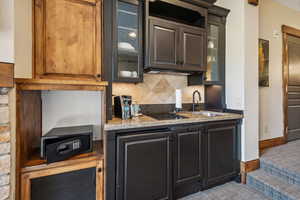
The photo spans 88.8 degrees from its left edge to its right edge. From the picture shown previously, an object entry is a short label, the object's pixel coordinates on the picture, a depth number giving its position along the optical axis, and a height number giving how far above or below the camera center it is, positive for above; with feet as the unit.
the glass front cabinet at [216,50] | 7.94 +2.61
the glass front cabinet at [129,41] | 5.73 +2.27
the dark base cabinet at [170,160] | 4.78 -2.22
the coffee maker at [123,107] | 5.84 -0.30
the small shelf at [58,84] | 3.91 +0.41
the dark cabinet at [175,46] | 6.22 +2.31
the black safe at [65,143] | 4.15 -1.27
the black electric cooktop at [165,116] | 5.99 -0.71
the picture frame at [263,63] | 8.99 +2.20
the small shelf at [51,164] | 3.98 -1.73
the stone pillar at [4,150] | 3.44 -1.16
